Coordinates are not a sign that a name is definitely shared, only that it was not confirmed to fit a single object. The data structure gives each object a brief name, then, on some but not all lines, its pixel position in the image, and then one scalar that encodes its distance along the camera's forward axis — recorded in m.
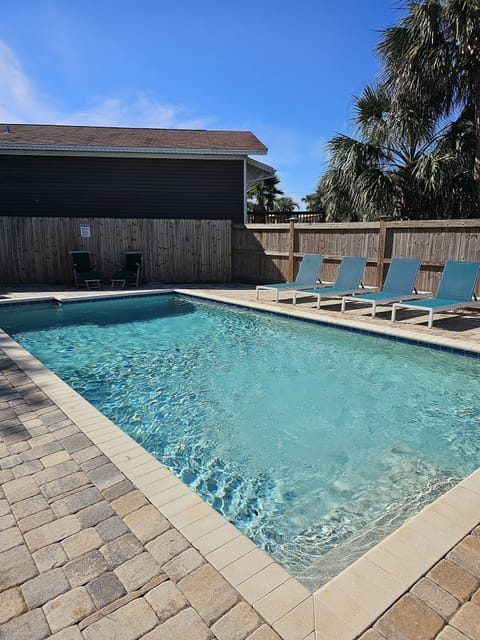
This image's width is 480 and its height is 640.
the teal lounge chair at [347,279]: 8.69
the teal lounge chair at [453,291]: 6.75
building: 13.37
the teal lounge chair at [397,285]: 7.66
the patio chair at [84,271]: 11.96
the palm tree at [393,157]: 10.65
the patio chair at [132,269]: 12.41
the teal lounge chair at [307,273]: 9.52
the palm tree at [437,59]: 9.28
